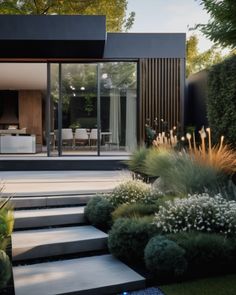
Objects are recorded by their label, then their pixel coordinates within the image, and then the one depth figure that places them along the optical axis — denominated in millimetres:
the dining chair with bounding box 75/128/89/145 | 11039
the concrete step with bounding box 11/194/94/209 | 5637
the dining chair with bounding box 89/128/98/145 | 11186
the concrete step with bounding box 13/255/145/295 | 3562
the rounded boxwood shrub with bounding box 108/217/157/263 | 4156
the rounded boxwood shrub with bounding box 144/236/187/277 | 3701
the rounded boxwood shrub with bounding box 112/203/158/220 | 4805
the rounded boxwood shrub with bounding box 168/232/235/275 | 3848
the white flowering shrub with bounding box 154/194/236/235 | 4223
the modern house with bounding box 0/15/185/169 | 10781
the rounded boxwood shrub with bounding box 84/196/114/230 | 5090
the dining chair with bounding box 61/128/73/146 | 11078
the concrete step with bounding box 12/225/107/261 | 4297
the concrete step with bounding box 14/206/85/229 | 5027
